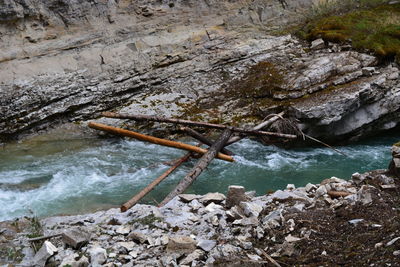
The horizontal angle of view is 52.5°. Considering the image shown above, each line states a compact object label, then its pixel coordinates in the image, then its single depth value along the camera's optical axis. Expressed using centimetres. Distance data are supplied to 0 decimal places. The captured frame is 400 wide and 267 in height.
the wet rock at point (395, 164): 689
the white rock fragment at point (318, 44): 1451
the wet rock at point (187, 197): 691
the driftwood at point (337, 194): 630
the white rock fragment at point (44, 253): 486
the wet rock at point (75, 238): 515
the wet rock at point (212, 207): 631
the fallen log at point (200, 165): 778
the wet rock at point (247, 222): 546
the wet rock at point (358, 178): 694
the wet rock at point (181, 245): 489
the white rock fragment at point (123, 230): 561
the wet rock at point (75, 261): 473
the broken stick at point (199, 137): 1011
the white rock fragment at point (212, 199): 670
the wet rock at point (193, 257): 466
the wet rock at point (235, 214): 568
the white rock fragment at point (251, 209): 578
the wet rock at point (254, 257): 459
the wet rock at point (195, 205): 653
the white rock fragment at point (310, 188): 710
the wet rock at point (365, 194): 574
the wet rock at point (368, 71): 1257
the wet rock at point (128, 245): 513
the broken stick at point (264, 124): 1035
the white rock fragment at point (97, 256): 481
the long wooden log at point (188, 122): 982
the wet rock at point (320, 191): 656
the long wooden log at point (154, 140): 967
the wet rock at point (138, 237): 524
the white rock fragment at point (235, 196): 638
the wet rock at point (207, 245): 489
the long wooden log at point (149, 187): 669
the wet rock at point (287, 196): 646
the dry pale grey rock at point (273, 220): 533
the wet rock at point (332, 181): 739
